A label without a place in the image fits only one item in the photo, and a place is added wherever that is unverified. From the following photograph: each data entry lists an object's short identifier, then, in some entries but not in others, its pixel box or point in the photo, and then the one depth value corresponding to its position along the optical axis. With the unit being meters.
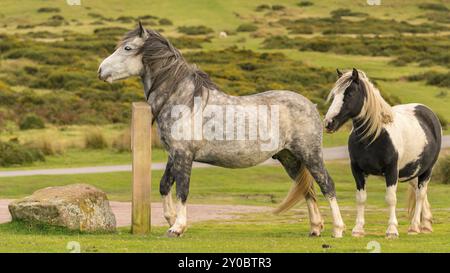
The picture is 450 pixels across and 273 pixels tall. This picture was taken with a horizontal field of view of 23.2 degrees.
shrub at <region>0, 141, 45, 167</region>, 30.00
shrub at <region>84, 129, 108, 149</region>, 34.12
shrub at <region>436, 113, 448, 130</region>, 41.26
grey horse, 13.93
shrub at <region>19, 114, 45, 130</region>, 40.31
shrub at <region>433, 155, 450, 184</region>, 26.30
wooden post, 14.39
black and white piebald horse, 13.88
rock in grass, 14.66
